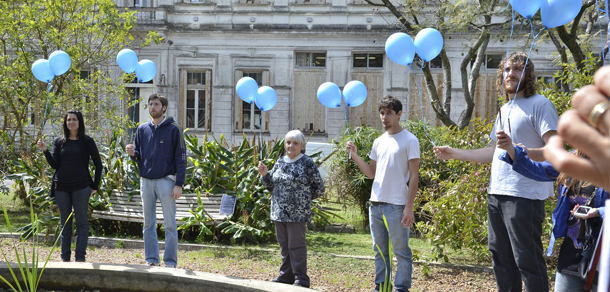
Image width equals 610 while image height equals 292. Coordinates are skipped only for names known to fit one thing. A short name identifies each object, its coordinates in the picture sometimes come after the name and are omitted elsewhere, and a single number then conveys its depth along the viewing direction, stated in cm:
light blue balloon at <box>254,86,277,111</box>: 620
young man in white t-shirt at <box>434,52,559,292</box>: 326
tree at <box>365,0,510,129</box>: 1005
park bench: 685
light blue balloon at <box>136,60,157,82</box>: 665
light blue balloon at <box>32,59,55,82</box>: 640
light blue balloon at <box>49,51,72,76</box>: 624
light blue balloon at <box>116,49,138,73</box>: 632
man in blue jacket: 527
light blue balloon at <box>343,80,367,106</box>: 568
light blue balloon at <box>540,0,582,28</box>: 342
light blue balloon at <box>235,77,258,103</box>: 612
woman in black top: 535
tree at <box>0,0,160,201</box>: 884
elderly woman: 471
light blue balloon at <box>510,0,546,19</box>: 361
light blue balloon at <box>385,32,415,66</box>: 468
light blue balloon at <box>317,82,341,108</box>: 568
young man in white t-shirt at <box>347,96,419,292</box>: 433
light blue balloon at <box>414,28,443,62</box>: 461
